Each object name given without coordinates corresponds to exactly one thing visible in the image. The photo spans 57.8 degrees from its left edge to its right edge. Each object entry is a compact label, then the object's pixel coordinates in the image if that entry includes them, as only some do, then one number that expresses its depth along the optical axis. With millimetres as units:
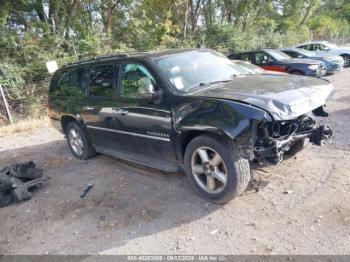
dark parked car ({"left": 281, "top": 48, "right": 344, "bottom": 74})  12862
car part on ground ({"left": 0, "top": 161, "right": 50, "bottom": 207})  4543
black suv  3238
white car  15091
